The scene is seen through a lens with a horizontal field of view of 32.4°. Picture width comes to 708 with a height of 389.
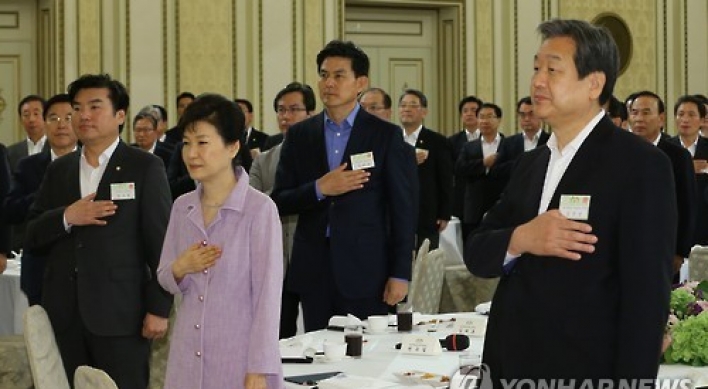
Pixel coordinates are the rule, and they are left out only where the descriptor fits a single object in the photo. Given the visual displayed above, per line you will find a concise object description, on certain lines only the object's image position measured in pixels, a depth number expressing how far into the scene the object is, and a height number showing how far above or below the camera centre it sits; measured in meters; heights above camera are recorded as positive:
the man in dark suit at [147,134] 9.19 +0.38
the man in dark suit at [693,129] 8.78 +0.37
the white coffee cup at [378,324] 4.30 -0.50
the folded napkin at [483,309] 4.80 -0.51
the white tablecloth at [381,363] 3.56 -0.55
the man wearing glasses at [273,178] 6.00 +0.03
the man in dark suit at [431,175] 8.85 +0.05
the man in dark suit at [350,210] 4.72 -0.11
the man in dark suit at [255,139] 9.59 +0.35
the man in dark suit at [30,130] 9.05 +0.42
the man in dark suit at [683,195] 6.41 -0.08
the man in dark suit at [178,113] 9.52 +0.61
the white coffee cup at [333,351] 3.71 -0.52
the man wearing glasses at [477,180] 9.67 +0.01
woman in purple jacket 3.18 -0.24
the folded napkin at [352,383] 3.22 -0.54
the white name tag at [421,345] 3.82 -0.52
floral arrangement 3.60 -0.45
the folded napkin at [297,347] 3.77 -0.52
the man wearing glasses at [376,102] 7.92 +0.52
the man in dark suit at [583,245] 2.43 -0.13
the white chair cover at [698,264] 6.21 -0.44
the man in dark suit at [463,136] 10.58 +0.42
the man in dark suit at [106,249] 4.40 -0.24
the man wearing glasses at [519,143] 9.57 +0.30
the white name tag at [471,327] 4.24 -0.51
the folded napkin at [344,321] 4.29 -0.49
